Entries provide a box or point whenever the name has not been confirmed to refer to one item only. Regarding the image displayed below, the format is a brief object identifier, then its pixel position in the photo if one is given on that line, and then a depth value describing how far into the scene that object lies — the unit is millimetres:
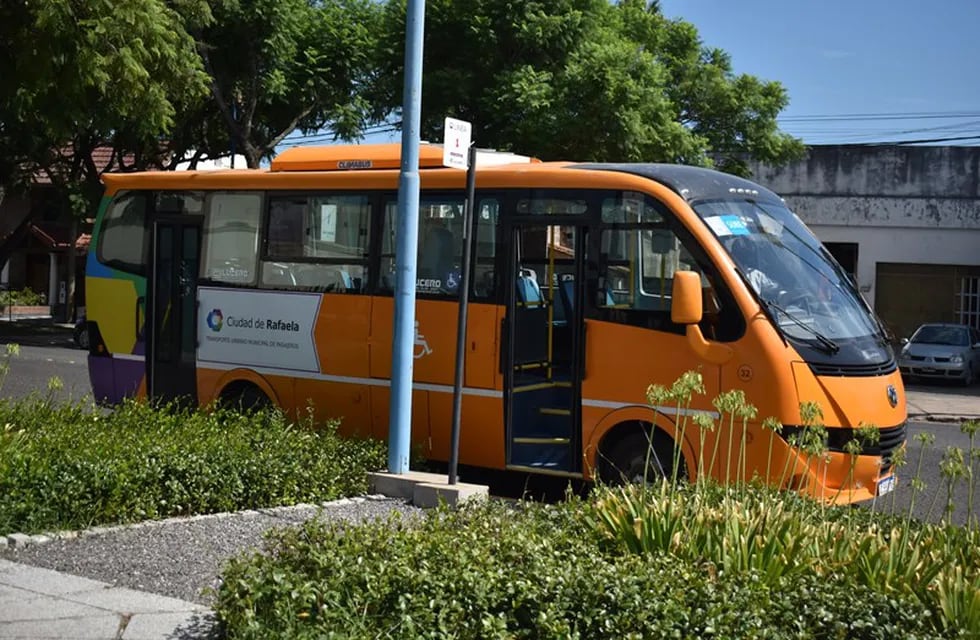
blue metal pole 9906
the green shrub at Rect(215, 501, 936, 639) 4934
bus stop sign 9516
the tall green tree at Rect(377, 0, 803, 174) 25312
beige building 36219
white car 28656
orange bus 9758
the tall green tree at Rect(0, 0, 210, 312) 11500
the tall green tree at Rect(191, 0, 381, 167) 28953
